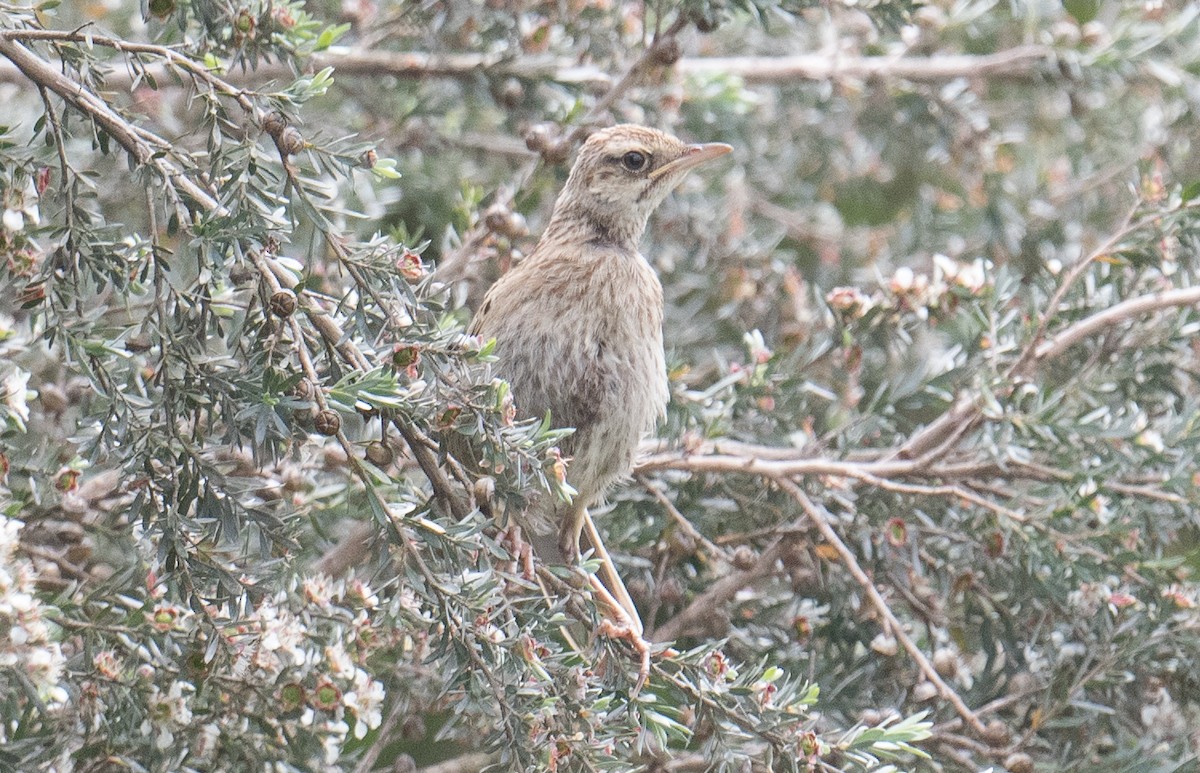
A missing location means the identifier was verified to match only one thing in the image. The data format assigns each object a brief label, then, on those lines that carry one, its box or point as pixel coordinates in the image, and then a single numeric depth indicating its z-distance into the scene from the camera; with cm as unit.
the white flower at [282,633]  520
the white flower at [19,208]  492
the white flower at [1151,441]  693
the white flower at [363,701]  547
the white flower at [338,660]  538
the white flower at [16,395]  504
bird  675
